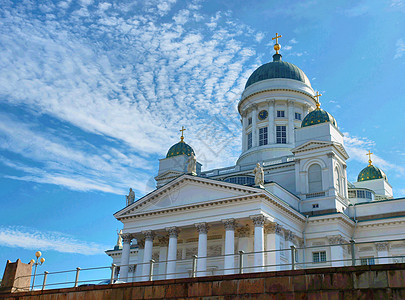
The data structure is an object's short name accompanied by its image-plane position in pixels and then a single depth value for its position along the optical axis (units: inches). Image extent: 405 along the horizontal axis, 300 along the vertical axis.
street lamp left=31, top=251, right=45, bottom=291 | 1022.4
